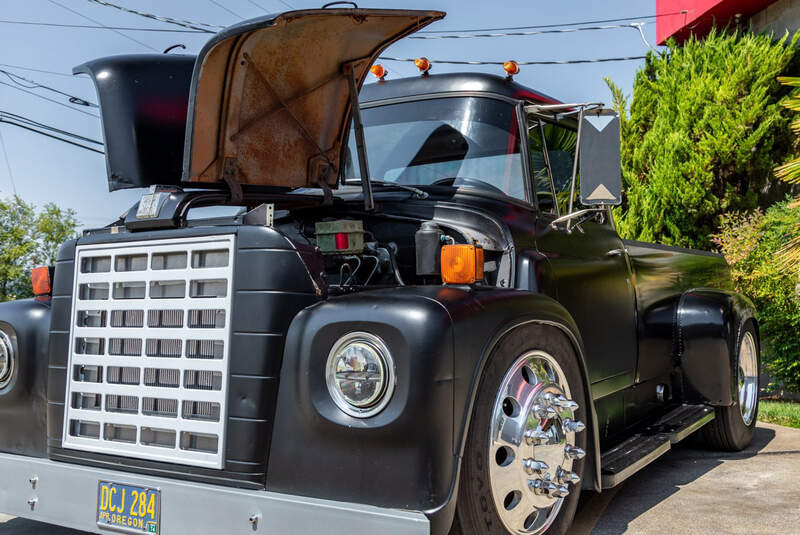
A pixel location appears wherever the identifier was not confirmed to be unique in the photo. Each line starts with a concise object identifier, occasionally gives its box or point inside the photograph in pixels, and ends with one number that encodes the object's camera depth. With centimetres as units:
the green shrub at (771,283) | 961
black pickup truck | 255
